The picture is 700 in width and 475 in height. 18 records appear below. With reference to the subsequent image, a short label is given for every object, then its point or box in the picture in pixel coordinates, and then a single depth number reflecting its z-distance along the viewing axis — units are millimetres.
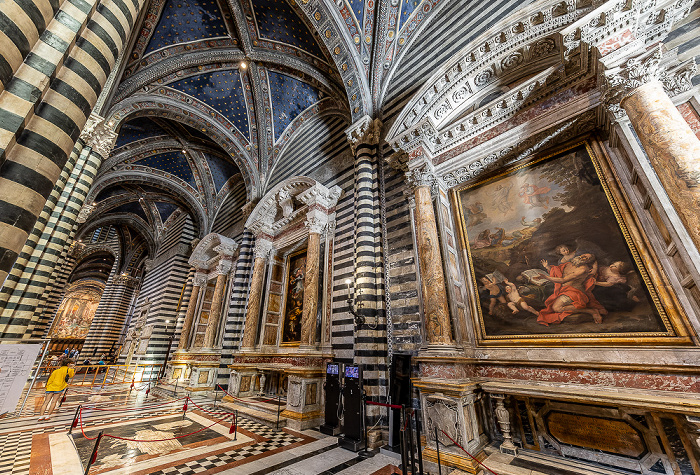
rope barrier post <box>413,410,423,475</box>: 2468
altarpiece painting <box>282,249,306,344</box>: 7730
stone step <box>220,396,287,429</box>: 5383
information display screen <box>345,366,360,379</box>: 4359
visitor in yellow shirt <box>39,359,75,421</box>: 5953
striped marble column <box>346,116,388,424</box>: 4883
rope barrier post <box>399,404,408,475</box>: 2372
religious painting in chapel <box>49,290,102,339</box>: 28500
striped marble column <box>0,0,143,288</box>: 1949
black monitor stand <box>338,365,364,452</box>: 4141
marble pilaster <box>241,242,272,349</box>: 7926
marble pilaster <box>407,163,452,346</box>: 4082
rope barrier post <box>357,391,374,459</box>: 3988
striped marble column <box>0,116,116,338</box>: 5719
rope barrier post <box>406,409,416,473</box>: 2304
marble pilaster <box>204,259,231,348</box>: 9758
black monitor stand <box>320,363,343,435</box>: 4734
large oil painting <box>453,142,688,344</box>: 3232
